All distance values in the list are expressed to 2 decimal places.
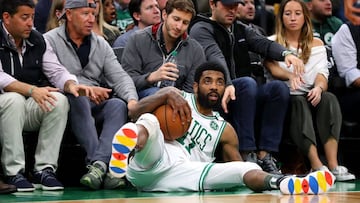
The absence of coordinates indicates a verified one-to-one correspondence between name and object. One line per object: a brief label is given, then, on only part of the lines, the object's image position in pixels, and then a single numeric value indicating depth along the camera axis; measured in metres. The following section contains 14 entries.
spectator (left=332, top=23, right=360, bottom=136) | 17.36
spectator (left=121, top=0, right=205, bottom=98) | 15.49
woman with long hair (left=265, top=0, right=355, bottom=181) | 16.52
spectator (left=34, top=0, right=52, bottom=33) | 17.36
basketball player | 12.73
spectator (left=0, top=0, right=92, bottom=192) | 13.86
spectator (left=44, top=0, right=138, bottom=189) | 14.49
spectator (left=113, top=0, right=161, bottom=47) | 17.73
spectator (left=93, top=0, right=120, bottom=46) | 17.00
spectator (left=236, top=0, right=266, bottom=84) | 17.41
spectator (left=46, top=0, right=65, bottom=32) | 16.14
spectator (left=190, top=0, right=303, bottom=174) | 15.81
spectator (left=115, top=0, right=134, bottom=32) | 19.27
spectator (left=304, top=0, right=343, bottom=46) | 19.43
